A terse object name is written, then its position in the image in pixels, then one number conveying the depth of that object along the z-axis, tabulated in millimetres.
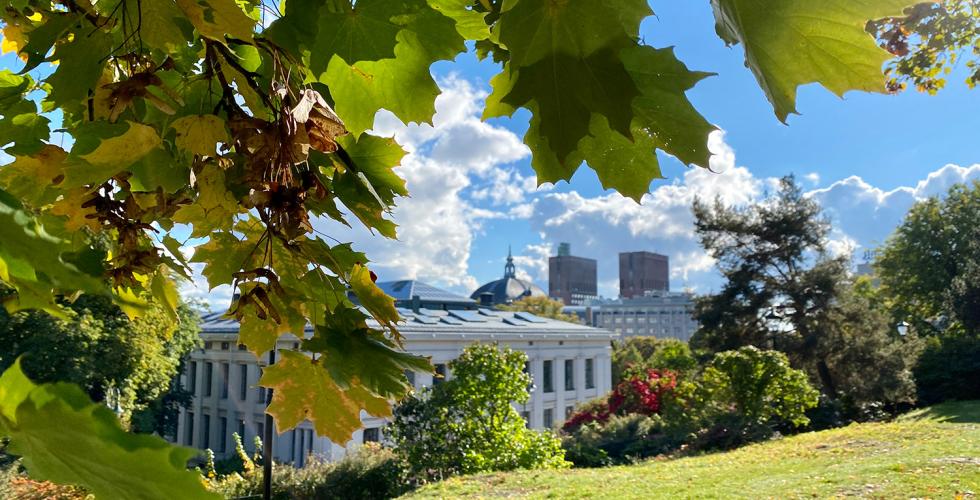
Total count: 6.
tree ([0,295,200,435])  12391
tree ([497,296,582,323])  34469
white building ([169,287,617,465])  16547
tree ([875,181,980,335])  17719
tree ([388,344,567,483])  8375
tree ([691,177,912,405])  14617
